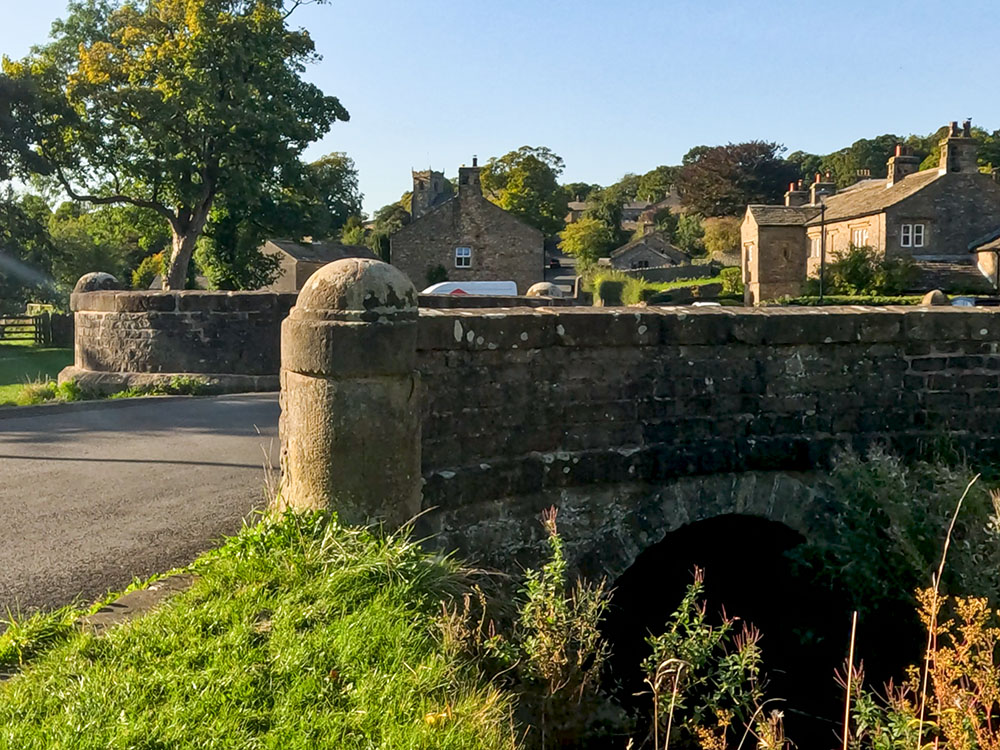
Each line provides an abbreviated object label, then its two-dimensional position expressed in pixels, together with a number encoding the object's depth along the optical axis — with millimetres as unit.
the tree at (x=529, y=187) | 73562
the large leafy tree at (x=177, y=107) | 27234
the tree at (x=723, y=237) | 62438
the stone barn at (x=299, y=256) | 44344
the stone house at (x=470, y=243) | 46188
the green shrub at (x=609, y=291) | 39594
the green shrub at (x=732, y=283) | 50906
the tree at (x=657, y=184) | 112000
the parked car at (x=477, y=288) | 26516
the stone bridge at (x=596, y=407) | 4996
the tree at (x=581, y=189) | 124375
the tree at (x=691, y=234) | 70750
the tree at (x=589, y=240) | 68438
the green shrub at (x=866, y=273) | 40469
